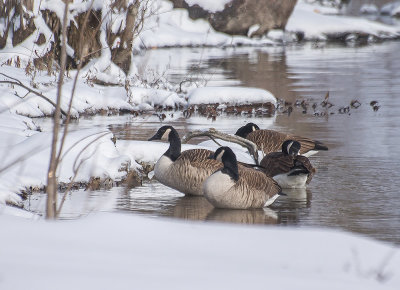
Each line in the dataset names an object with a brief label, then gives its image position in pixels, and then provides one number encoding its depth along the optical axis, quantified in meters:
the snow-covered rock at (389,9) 121.12
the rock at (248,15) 76.19
